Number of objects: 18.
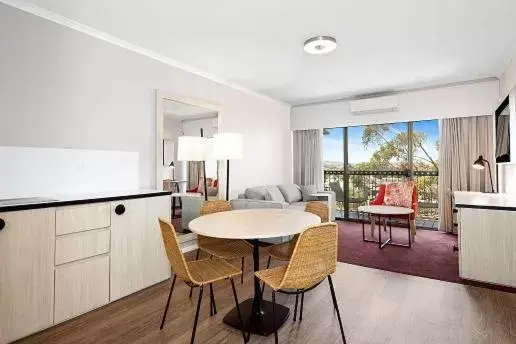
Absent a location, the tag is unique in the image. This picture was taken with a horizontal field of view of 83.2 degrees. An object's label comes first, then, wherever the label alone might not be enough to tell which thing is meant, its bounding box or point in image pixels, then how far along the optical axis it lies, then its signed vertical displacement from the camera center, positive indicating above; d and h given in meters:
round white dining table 1.87 -0.36
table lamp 4.11 +0.20
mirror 3.49 +0.21
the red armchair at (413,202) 4.35 -0.41
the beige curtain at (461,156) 4.63 +0.34
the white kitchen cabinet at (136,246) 2.49 -0.64
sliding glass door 5.50 +0.32
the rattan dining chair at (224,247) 2.46 -0.62
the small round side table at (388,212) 4.07 -0.49
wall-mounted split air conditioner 5.18 +1.32
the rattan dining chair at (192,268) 1.77 -0.64
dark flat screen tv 3.53 +0.57
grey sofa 4.17 -0.35
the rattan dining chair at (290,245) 2.41 -0.61
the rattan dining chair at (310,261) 1.65 -0.50
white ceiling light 3.00 +1.41
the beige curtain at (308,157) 6.22 +0.43
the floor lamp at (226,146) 3.31 +0.35
